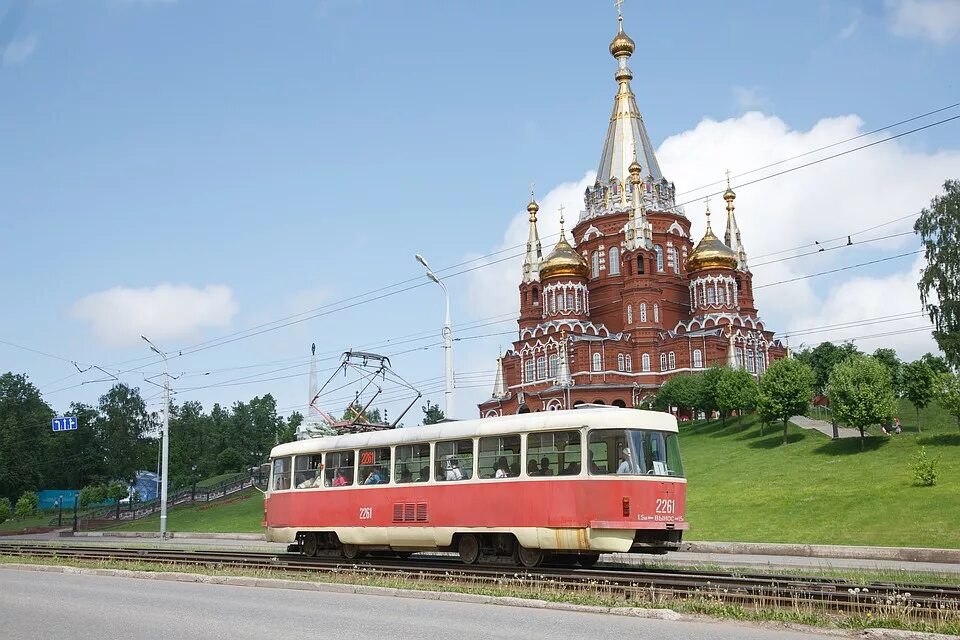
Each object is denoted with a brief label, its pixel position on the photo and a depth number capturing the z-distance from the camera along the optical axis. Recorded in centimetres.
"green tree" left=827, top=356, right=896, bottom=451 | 4469
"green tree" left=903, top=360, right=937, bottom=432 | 5016
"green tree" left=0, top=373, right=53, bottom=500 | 8206
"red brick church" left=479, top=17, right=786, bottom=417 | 7625
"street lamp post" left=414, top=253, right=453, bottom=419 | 2682
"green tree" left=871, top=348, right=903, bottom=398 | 5207
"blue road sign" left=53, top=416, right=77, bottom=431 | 4248
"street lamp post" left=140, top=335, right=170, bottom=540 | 4385
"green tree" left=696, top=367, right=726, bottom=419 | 6444
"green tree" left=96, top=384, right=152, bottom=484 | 8650
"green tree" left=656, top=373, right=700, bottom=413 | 6656
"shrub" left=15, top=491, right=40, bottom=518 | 6850
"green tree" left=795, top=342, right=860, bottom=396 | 7638
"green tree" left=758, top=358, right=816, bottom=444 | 5209
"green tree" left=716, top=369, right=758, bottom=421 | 6028
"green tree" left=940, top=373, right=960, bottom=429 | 4172
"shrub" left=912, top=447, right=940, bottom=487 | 3353
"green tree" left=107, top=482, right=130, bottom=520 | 7038
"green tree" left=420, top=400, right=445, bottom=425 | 11688
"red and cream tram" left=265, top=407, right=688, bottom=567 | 1667
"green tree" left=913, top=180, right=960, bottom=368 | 5088
